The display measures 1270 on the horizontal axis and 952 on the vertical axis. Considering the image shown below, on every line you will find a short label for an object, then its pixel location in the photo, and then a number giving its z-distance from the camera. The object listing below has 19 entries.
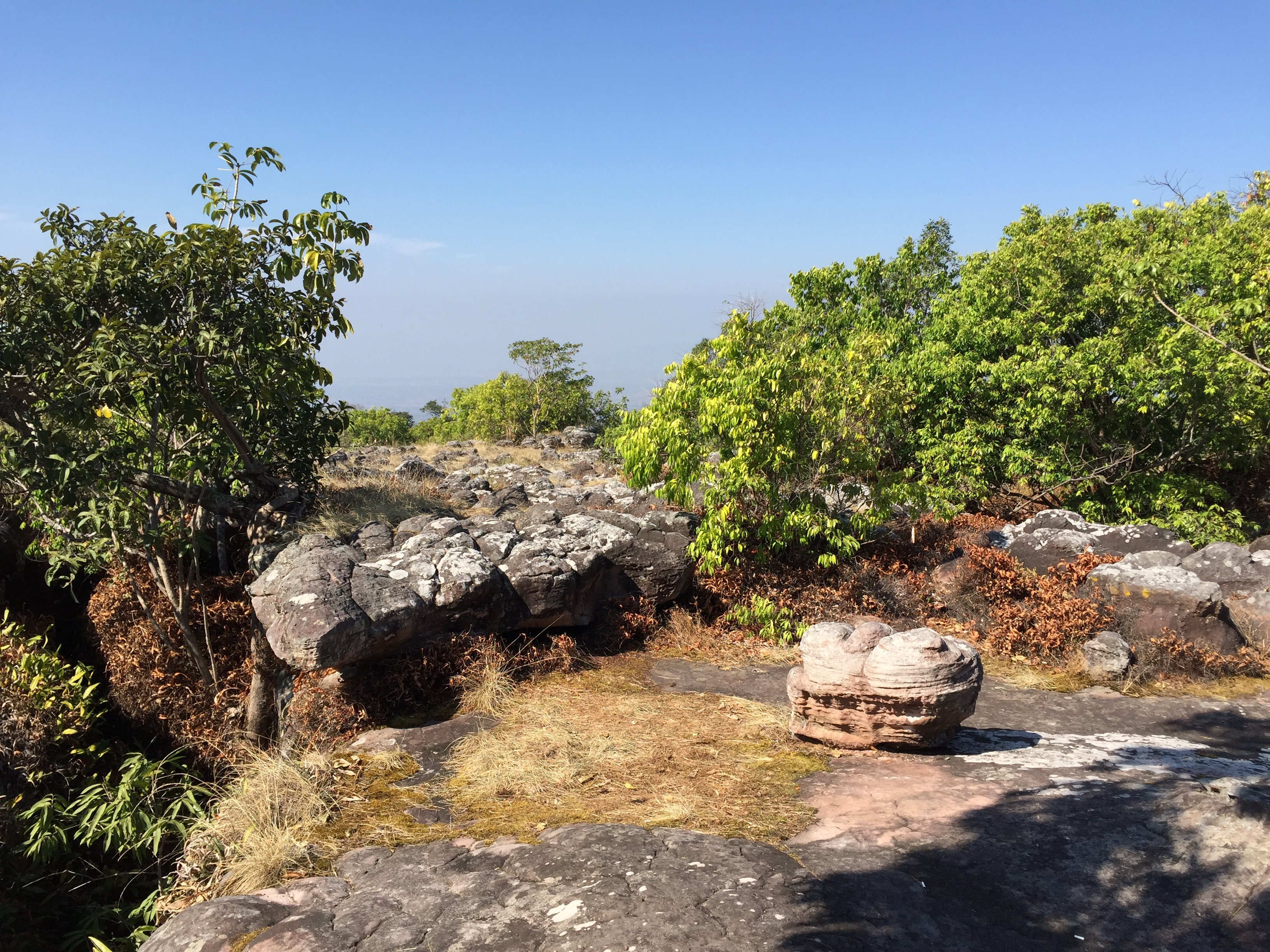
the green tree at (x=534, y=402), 33.97
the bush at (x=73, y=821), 5.96
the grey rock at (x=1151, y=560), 10.68
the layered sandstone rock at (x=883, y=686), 6.04
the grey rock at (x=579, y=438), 30.81
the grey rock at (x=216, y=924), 3.95
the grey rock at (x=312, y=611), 7.07
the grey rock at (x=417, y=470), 16.81
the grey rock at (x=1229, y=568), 10.72
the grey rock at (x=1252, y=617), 9.95
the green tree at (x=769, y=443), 10.25
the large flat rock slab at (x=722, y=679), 8.59
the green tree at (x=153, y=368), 6.84
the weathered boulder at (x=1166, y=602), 9.65
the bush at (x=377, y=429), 34.59
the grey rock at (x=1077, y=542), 11.95
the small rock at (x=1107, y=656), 9.19
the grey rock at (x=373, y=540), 9.16
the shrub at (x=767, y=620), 10.18
